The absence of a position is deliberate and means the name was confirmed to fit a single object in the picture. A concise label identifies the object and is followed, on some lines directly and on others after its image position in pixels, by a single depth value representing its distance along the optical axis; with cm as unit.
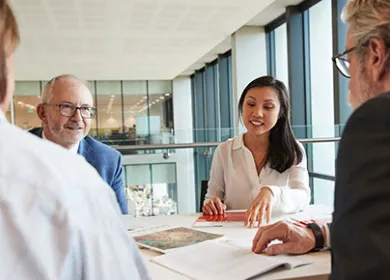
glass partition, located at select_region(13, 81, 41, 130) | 1385
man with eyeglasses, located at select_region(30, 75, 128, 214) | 221
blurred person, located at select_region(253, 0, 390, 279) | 58
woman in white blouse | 225
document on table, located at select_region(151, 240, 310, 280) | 116
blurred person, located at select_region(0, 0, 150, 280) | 49
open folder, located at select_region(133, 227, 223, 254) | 144
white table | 116
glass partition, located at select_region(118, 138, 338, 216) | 416
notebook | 179
